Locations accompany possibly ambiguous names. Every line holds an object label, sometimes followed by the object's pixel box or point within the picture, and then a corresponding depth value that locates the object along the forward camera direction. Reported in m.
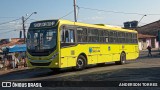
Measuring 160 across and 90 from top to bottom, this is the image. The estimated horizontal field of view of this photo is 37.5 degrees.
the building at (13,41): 61.30
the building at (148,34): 61.08
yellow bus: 13.40
